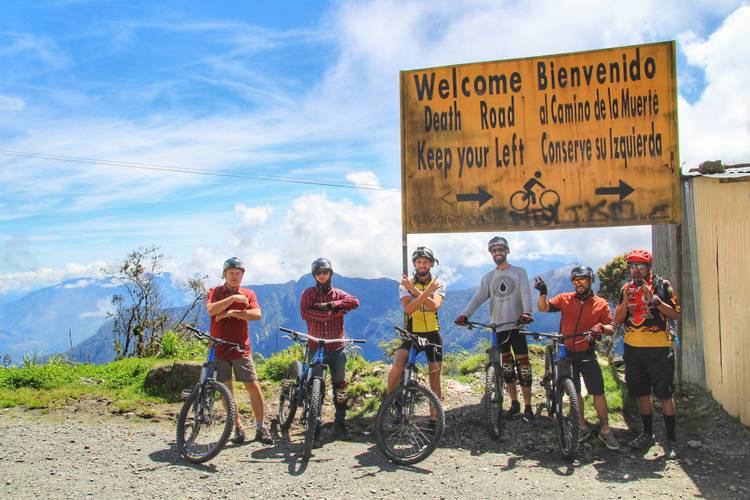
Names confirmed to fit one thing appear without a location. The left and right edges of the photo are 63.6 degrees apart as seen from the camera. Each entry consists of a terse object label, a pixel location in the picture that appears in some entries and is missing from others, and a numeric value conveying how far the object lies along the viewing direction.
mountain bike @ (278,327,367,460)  6.40
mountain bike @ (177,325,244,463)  6.34
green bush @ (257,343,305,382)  10.23
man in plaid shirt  7.00
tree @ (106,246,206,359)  13.32
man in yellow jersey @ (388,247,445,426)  6.81
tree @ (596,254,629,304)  15.56
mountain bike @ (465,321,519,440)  6.84
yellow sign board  8.42
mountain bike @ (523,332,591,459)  6.17
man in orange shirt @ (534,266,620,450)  6.59
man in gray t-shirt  7.17
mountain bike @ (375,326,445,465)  6.20
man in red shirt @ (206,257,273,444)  6.76
